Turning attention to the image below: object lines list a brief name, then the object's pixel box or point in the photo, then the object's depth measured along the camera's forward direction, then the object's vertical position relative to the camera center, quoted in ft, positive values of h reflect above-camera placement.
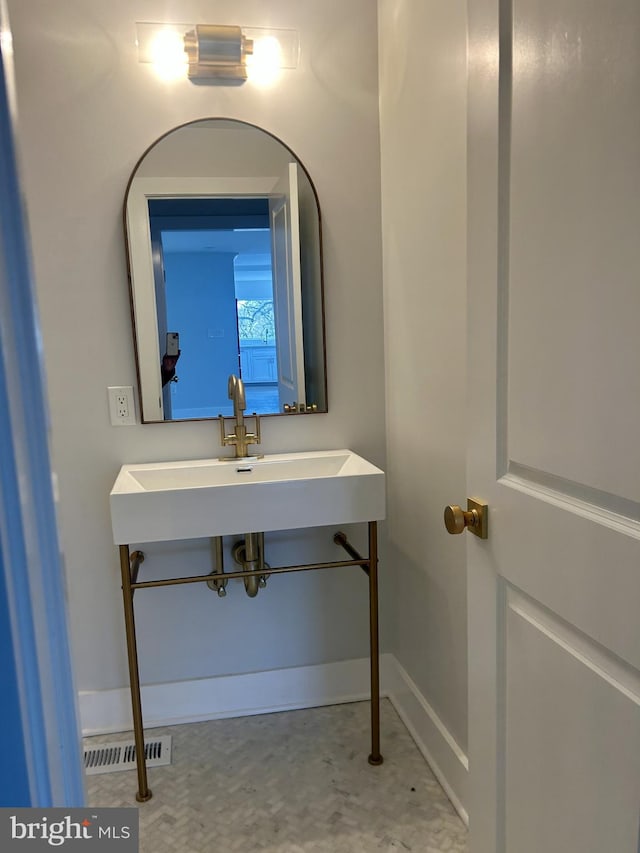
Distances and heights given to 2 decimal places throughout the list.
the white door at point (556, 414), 2.29 -0.39
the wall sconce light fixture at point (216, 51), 5.63 +2.73
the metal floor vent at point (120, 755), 5.89 -4.05
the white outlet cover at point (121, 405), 6.05 -0.59
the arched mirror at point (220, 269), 5.87 +0.71
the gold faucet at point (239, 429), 6.08 -0.90
